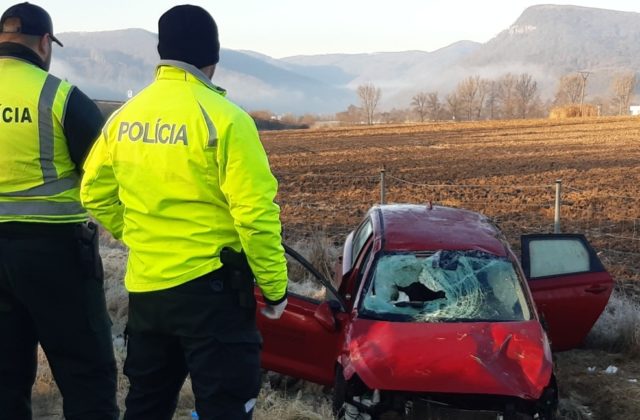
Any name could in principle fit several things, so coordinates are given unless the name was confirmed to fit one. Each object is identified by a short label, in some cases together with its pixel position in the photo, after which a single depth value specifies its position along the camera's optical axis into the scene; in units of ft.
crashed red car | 11.69
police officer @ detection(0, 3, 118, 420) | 9.11
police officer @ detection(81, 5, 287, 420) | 7.69
